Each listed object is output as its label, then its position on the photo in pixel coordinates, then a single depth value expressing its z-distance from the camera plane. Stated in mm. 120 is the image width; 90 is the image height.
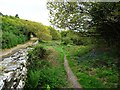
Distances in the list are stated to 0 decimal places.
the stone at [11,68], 2789
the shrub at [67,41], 14347
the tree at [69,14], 4569
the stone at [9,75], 2332
